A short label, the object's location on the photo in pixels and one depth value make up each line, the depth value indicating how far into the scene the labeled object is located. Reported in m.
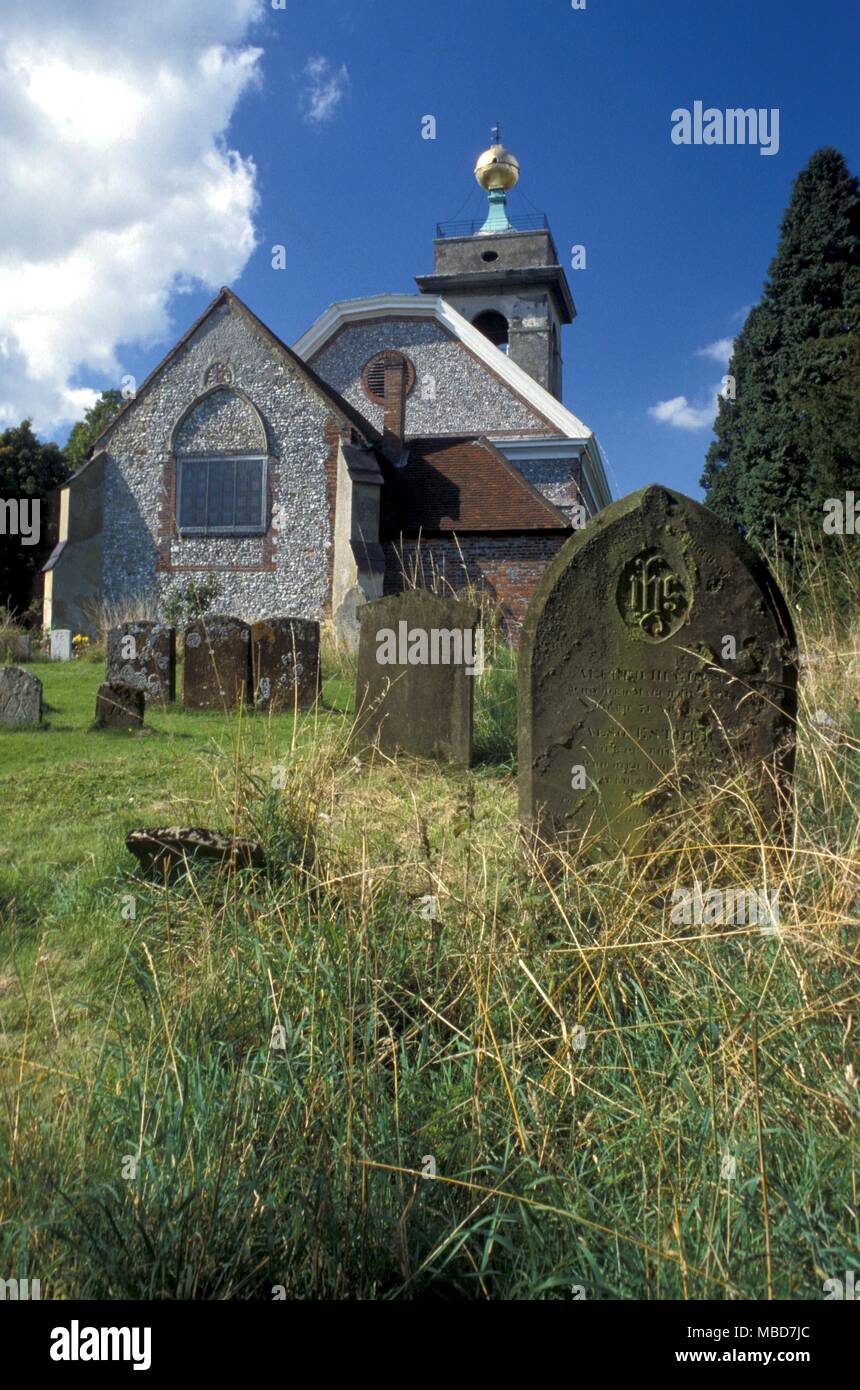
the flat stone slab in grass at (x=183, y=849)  3.79
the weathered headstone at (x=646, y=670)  4.12
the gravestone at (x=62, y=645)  17.31
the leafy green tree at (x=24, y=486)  29.38
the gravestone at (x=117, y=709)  8.12
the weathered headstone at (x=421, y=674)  6.83
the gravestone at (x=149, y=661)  9.52
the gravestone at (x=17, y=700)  8.20
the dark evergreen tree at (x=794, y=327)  20.25
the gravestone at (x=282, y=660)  9.23
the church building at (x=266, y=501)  20.27
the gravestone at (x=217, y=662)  9.23
